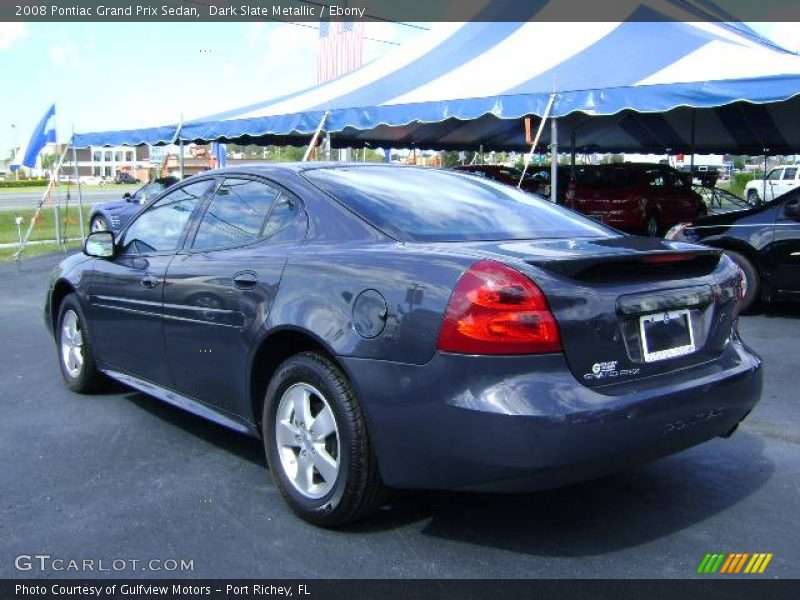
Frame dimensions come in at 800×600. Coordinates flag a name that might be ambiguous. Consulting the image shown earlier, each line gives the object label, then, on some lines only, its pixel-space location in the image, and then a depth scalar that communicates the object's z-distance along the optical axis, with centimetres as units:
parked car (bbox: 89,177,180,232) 1586
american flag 2306
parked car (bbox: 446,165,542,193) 1580
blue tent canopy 826
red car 1512
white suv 3094
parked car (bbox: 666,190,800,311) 779
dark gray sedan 267
